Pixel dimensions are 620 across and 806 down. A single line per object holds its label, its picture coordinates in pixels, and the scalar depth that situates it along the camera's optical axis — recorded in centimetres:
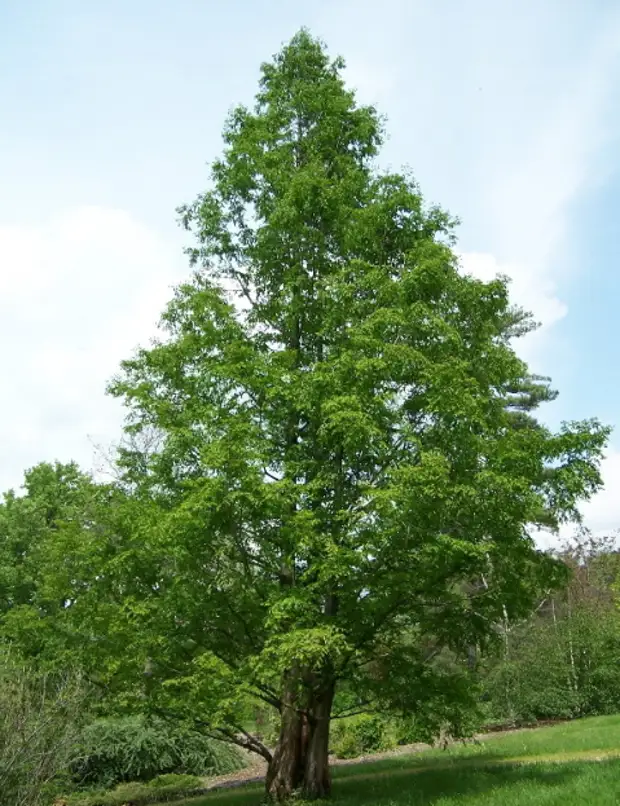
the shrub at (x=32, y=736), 739
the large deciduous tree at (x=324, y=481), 905
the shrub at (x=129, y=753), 1684
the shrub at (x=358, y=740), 2016
